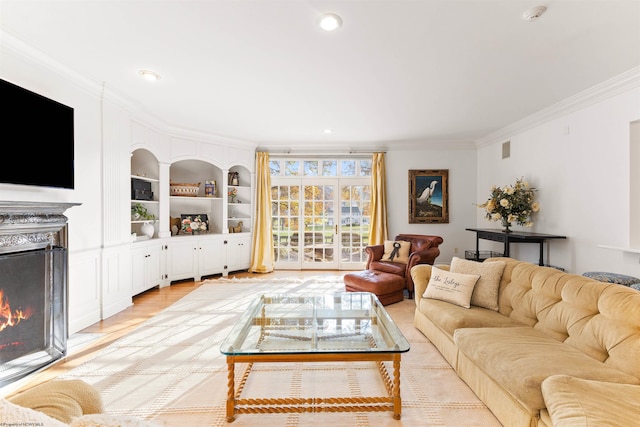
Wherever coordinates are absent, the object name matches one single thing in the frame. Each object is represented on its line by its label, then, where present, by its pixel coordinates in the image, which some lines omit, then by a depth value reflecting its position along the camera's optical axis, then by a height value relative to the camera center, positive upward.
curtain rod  6.14 +1.28
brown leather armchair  4.31 -0.65
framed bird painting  6.11 +0.35
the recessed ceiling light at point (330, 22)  2.10 +1.41
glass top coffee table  1.78 -0.89
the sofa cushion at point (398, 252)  4.85 -0.64
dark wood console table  3.93 -0.33
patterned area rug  1.83 -1.26
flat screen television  2.33 +0.67
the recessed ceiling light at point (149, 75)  3.00 +1.46
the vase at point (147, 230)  4.53 -0.23
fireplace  2.27 -0.60
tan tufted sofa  1.29 -0.82
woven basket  5.33 +0.47
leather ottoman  3.89 -0.96
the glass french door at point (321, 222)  6.24 -0.17
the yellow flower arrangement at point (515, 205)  4.39 +0.13
